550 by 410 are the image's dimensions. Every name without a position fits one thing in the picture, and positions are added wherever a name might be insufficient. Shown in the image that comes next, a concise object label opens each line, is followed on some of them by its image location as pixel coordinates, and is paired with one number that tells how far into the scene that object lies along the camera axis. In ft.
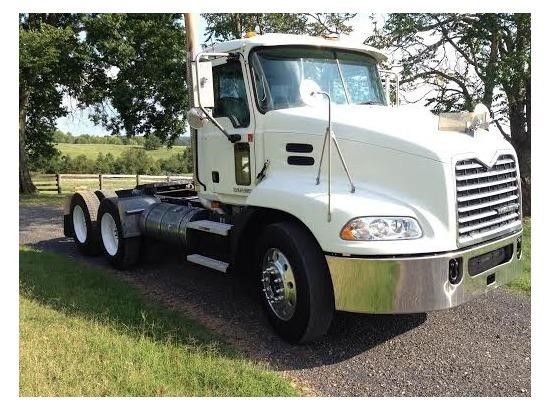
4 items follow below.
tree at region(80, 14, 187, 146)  56.85
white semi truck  14.30
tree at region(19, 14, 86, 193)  58.23
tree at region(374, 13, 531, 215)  40.35
